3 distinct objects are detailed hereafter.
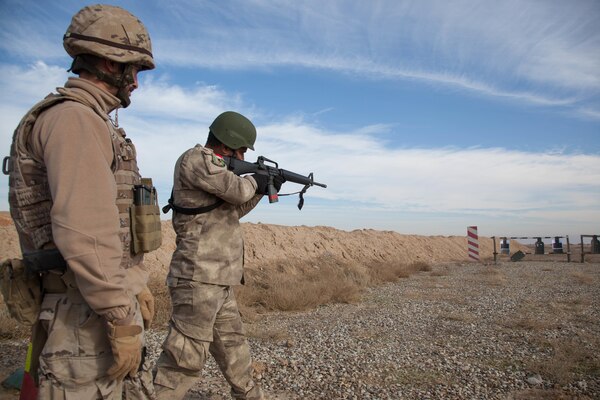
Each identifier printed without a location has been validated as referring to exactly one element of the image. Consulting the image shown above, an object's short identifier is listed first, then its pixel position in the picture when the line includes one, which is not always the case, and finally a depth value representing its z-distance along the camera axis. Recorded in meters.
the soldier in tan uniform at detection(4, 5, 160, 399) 1.36
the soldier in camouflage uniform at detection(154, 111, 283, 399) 2.55
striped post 16.89
